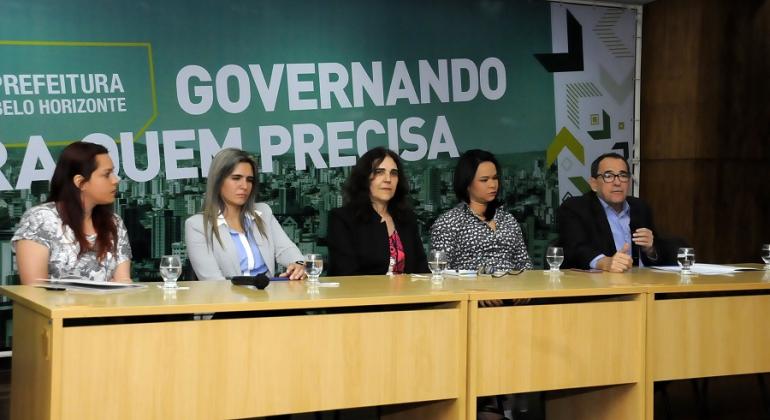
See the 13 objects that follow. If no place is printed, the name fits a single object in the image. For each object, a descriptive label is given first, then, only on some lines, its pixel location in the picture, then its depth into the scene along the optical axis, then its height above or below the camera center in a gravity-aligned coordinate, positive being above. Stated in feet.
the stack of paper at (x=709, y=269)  13.70 -1.07
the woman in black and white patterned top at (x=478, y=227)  15.08 -0.50
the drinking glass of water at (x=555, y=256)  13.21 -0.84
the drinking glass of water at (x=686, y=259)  13.35 -0.87
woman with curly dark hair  14.60 -0.46
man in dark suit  15.19 -0.41
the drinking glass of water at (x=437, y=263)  12.12 -0.87
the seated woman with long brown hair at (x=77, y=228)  11.32 -0.44
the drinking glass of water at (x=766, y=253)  14.39 -0.84
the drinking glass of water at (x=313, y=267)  11.39 -0.88
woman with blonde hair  13.41 -0.52
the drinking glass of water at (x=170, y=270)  10.42 -0.85
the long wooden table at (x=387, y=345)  9.03 -1.67
